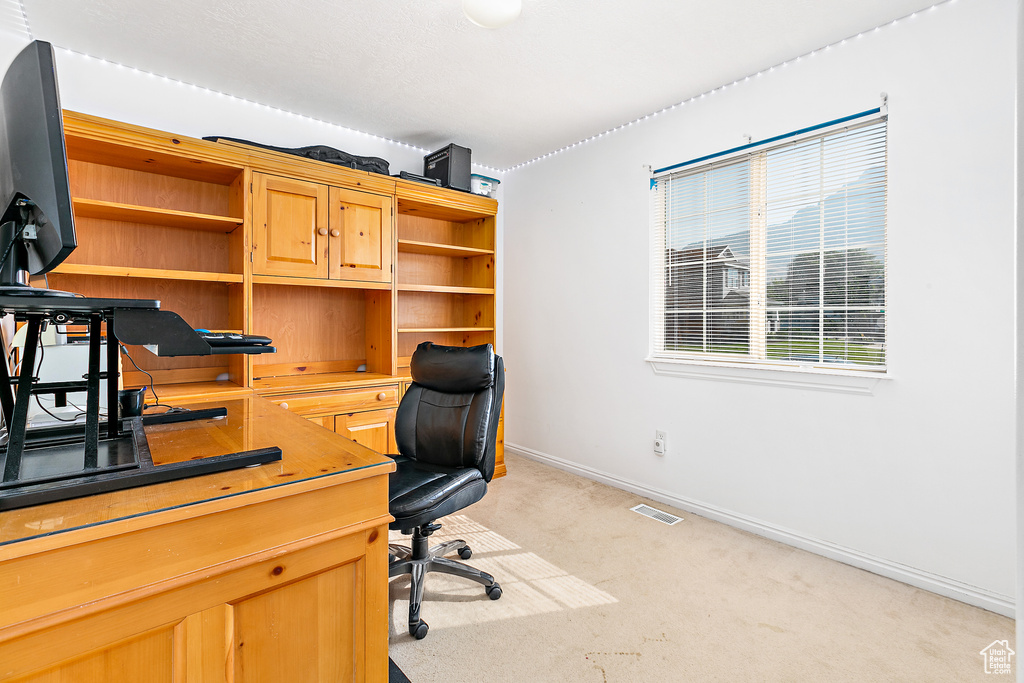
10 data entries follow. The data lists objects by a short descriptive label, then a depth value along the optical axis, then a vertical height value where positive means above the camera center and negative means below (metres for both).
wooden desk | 0.70 -0.41
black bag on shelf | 2.88 +1.13
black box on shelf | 3.46 +1.28
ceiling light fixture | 1.91 +1.34
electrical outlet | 3.09 -0.68
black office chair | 1.87 -0.49
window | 2.31 +0.46
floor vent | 2.83 -1.07
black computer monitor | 0.75 +0.28
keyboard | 0.93 +0.00
